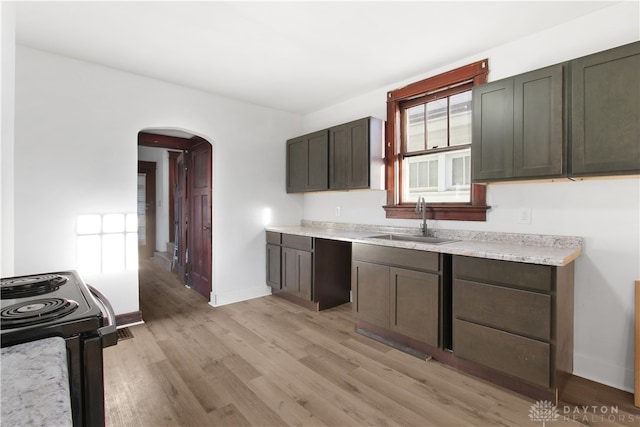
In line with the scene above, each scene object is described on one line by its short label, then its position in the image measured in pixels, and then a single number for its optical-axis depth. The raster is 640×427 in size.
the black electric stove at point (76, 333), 0.83
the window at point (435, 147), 2.98
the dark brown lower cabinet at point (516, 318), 1.93
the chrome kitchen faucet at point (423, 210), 3.12
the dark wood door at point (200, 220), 4.19
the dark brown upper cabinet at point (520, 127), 2.14
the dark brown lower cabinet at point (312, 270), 3.65
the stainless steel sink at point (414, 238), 2.92
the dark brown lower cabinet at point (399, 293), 2.48
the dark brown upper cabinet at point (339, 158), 3.45
